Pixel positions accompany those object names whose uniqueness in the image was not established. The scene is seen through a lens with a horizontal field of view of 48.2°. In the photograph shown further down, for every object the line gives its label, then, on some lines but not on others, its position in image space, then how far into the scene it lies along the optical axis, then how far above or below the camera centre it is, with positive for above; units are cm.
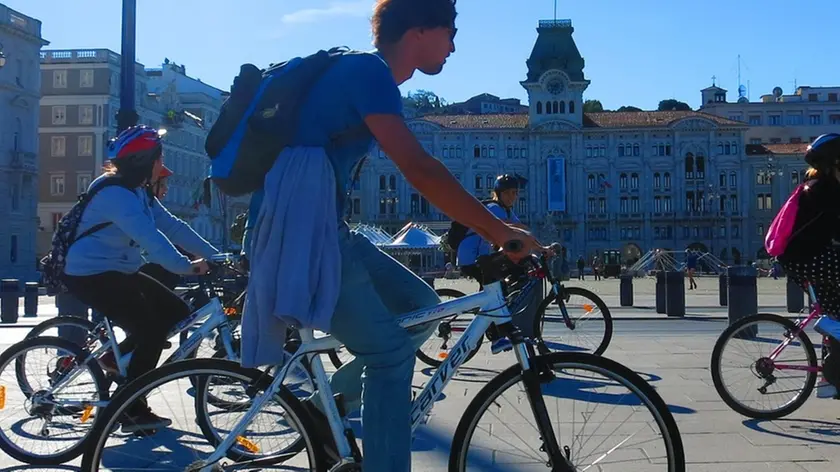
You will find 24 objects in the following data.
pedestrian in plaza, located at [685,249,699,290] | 3939 +18
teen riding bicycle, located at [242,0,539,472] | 289 +29
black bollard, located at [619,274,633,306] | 2081 -53
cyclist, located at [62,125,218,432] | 478 +4
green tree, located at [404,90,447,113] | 13112 +2424
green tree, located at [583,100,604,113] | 12719 +2215
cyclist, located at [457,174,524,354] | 830 +48
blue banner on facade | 8938 +809
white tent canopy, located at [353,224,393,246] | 4972 +177
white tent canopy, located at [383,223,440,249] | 4781 +144
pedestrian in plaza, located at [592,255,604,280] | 6110 -12
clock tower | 9112 +1693
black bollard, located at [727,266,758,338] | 1216 -34
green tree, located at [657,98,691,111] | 12925 +2265
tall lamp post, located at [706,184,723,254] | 9038 +639
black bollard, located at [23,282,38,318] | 2011 -72
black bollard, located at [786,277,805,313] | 1775 -62
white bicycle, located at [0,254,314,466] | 489 -60
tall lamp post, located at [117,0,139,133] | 1140 +240
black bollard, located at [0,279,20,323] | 1752 -72
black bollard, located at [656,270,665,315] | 1765 -54
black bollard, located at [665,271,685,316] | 1650 -47
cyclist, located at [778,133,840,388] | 532 +19
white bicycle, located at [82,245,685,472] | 301 -47
